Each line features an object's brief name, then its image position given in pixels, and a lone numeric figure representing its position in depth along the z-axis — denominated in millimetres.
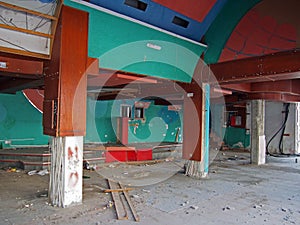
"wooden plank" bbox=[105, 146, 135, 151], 8959
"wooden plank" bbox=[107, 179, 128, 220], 4043
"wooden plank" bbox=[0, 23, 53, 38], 3910
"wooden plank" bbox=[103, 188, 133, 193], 5340
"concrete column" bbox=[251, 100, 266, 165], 9547
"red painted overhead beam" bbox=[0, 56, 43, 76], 4559
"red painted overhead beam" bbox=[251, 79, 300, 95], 8438
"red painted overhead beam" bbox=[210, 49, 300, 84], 5090
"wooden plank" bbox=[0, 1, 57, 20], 3812
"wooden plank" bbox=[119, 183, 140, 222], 3978
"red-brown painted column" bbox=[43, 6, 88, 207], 4324
